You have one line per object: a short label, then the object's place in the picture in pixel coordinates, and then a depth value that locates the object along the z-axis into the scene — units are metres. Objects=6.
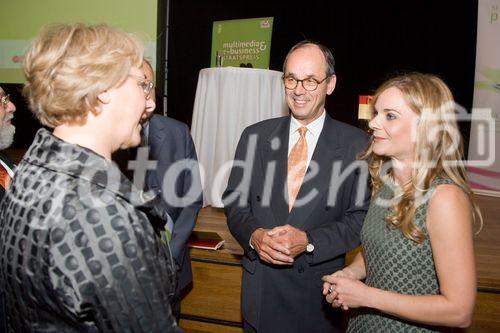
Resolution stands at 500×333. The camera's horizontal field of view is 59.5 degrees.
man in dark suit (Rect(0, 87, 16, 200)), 1.92
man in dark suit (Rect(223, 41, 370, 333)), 1.78
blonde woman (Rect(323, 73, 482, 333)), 1.21
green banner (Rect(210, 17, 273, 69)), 4.74
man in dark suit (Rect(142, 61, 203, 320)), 1.98
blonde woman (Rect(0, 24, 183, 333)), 0.81
